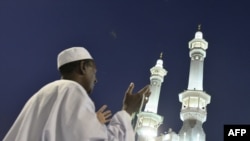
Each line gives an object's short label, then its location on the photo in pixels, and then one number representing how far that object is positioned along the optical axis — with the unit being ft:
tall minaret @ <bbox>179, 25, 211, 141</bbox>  96.94
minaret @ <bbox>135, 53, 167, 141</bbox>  106.32
